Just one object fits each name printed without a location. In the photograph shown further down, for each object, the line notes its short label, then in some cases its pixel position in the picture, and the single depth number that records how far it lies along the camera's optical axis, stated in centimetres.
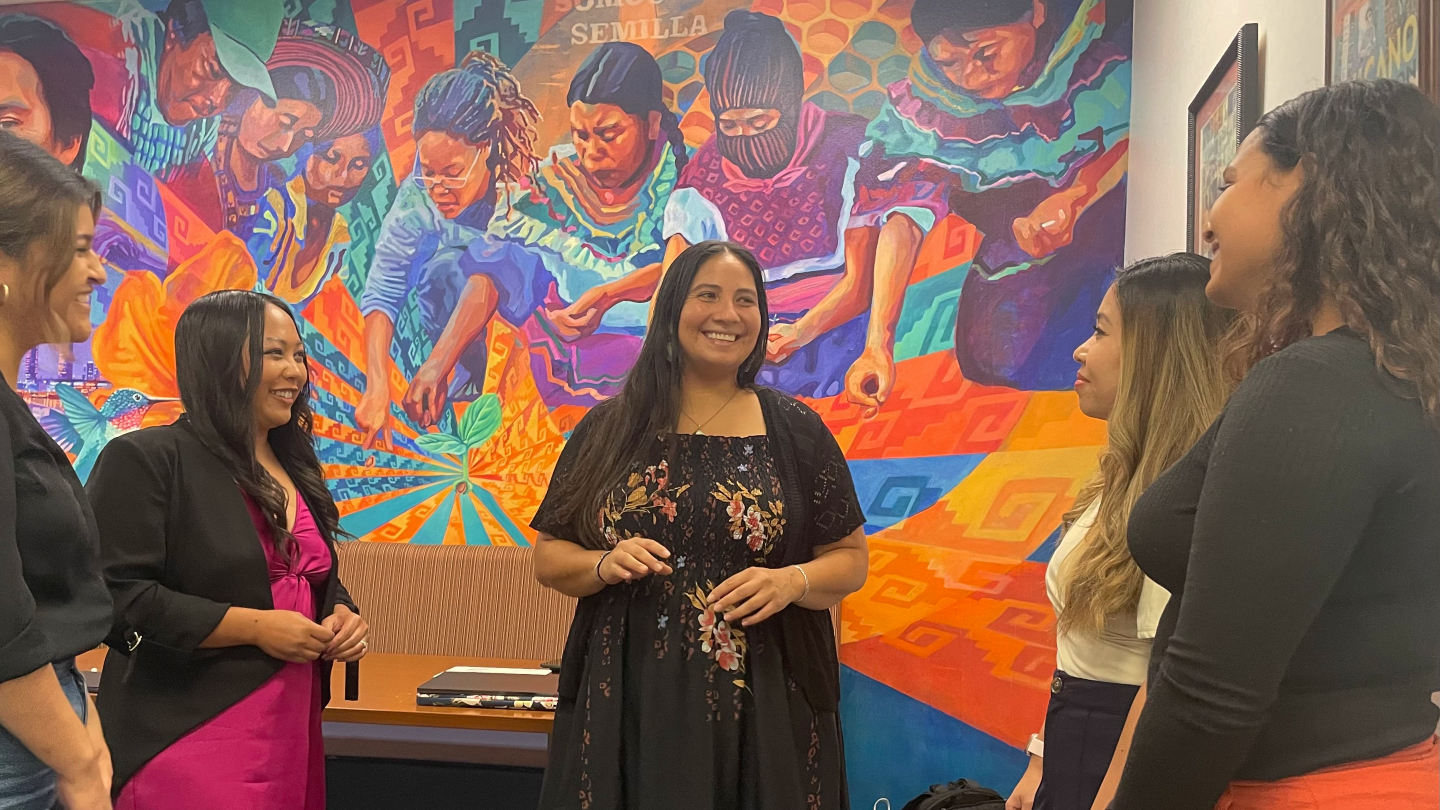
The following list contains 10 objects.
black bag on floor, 310
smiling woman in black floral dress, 206
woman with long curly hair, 99
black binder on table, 305
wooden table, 328
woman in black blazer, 211
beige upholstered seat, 402
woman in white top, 172
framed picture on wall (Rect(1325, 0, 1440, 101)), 138
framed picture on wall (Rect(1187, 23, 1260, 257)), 221
